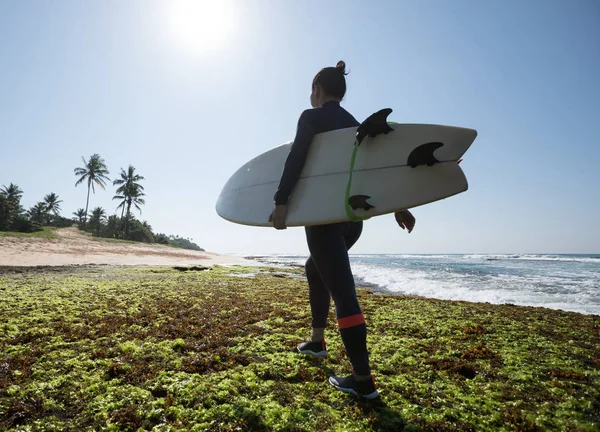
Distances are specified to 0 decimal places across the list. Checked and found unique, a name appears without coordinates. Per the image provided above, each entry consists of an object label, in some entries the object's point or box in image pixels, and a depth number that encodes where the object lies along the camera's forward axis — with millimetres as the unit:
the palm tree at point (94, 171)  47862
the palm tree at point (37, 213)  59969
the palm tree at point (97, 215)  64275
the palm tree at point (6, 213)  35219
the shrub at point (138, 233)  50406
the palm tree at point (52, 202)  70250
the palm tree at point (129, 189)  52250
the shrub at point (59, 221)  61306
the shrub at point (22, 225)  32562
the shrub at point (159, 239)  56044
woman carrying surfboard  2031
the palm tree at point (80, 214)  80094
